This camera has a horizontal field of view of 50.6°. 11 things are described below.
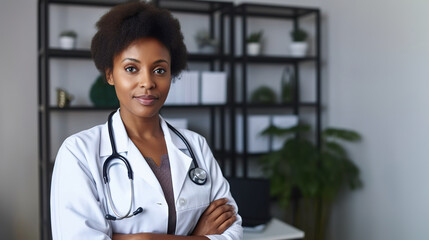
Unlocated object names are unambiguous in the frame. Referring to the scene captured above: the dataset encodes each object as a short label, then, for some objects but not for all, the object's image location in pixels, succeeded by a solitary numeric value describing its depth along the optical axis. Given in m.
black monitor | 2.58
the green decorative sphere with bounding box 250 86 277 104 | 3.68
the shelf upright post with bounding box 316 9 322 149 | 3.76
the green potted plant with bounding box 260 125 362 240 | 3.37
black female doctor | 1.13
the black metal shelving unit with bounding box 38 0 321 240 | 2.99
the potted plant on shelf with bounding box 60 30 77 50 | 3.04
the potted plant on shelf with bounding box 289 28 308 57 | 3.72
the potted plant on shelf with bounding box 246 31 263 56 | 3.57
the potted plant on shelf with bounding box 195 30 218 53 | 3.41
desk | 2.38
